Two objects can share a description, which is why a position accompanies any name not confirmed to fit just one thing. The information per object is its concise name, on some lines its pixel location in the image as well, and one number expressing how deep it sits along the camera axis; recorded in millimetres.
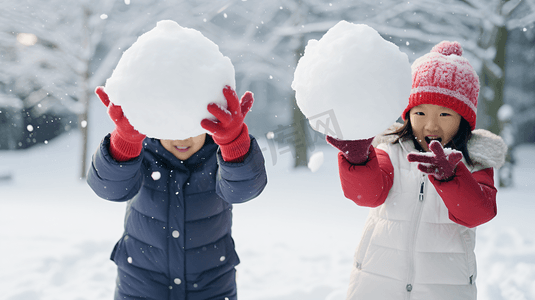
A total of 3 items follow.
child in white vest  1422
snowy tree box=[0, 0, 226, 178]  7234
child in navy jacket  1406
